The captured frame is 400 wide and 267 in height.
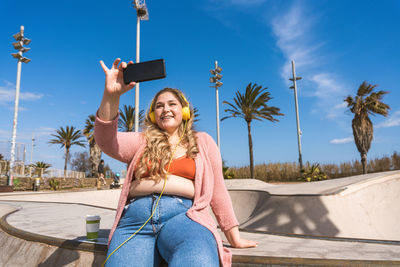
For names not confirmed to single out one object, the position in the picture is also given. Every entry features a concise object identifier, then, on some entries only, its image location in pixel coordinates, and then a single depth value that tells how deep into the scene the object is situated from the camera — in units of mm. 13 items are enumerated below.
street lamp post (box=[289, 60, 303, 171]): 22734
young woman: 1711
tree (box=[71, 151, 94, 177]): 60625
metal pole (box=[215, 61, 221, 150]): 19281
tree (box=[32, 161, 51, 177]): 22109
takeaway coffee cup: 2820
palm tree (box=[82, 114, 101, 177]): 34656
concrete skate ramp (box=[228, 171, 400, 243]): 5367
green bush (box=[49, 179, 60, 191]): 22066
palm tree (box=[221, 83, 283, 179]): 23766
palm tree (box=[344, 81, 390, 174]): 20328
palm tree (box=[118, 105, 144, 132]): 29811
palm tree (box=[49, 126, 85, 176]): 41531
